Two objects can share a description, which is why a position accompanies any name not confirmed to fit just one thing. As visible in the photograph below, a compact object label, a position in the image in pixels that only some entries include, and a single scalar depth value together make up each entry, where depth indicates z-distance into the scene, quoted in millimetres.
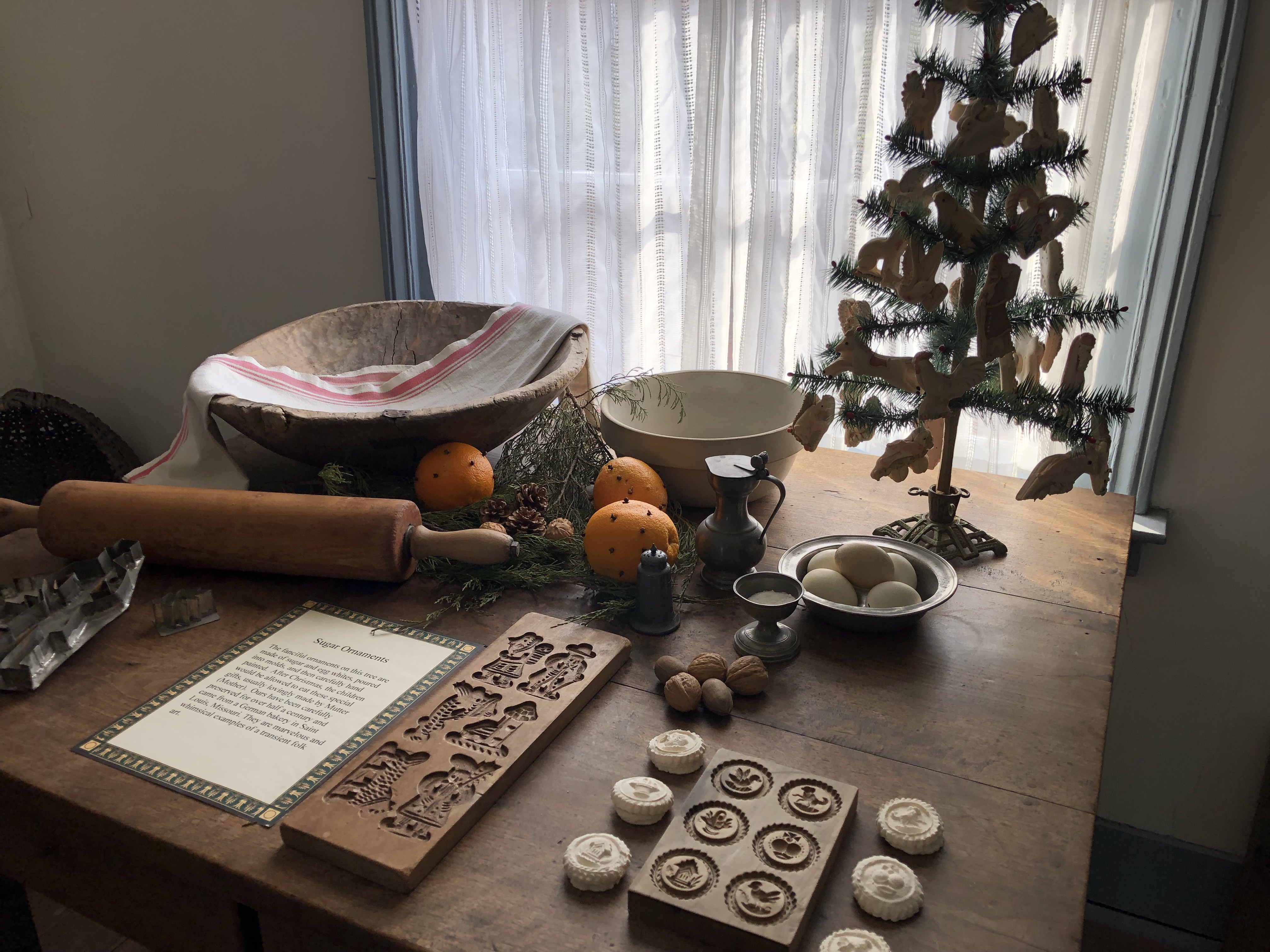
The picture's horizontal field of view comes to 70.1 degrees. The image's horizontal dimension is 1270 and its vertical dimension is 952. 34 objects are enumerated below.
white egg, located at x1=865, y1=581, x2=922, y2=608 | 886
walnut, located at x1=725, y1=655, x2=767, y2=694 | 805
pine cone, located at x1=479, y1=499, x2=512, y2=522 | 1099
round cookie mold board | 555
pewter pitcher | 949
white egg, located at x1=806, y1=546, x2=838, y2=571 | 954
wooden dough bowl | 1040
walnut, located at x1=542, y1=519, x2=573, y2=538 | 1064
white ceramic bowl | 1125
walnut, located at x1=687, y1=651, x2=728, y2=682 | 815
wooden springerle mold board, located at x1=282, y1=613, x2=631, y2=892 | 627
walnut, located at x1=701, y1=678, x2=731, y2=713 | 780
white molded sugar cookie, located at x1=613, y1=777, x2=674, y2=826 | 652
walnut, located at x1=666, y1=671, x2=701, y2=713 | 785
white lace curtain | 1303
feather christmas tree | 897
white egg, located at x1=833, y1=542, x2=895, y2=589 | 921
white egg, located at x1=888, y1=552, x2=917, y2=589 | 937
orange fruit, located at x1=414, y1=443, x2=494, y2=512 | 1090
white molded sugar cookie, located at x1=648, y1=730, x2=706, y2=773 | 709
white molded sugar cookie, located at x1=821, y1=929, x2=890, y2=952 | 539
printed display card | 722
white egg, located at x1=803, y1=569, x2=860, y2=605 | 909
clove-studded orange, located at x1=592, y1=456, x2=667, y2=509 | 1076
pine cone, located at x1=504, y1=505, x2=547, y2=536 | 1082
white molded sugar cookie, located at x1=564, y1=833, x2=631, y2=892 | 598
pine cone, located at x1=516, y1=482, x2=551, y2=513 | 1105
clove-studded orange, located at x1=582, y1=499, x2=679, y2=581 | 954
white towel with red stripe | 1111
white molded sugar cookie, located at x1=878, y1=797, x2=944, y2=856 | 625
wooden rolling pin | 977
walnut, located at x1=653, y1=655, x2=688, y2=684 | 822
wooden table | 593
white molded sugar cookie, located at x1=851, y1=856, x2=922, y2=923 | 575
